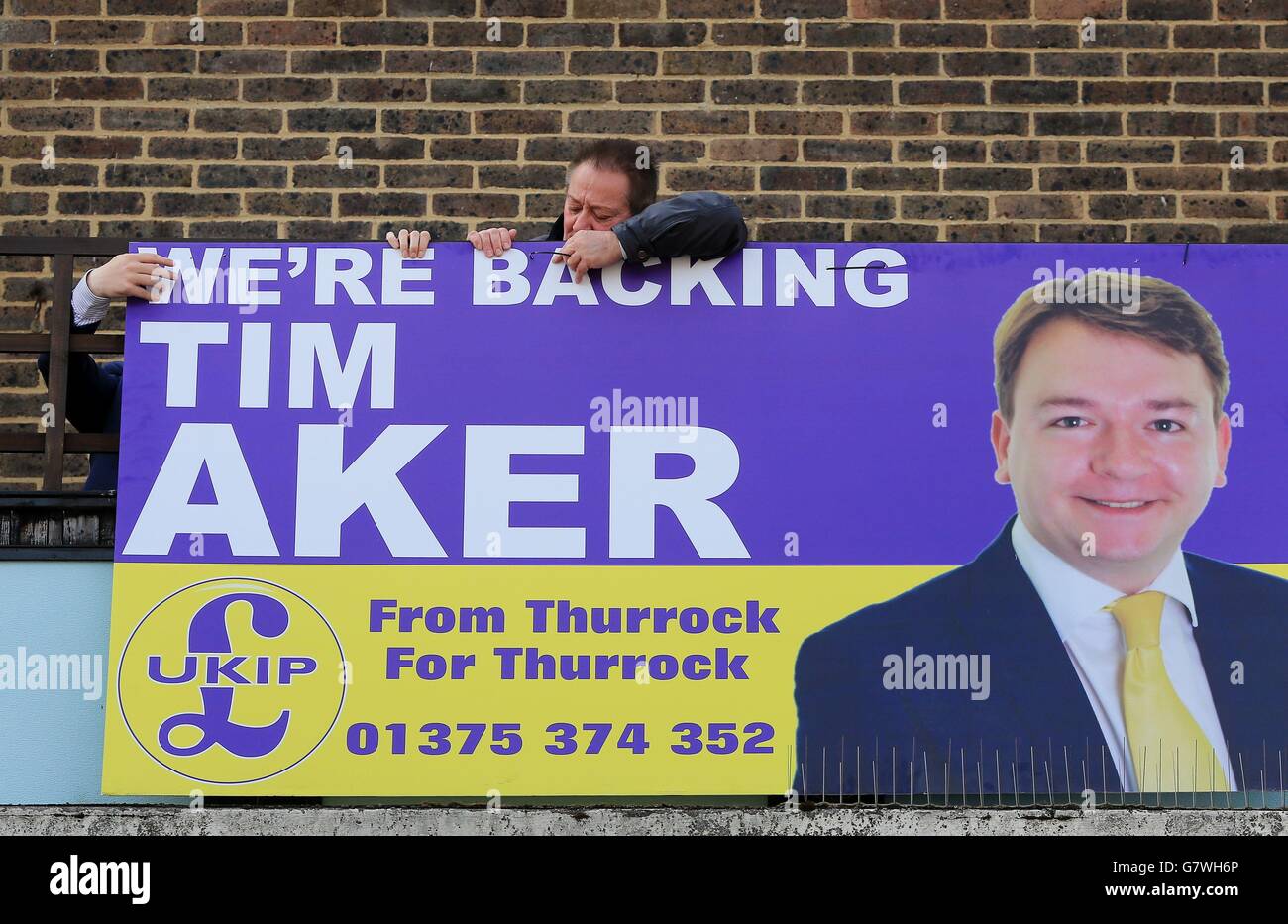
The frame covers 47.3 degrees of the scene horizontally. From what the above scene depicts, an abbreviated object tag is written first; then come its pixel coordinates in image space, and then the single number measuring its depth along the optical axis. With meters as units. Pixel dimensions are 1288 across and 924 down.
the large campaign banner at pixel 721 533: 3.67
